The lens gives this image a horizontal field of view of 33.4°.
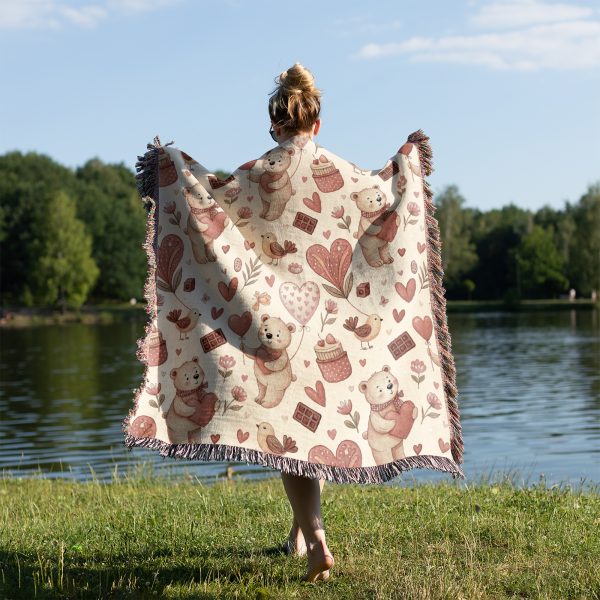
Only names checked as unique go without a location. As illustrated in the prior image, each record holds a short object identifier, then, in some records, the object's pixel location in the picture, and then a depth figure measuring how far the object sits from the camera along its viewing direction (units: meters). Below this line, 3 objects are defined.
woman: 4.63
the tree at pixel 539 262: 92.38
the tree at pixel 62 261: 71.19
